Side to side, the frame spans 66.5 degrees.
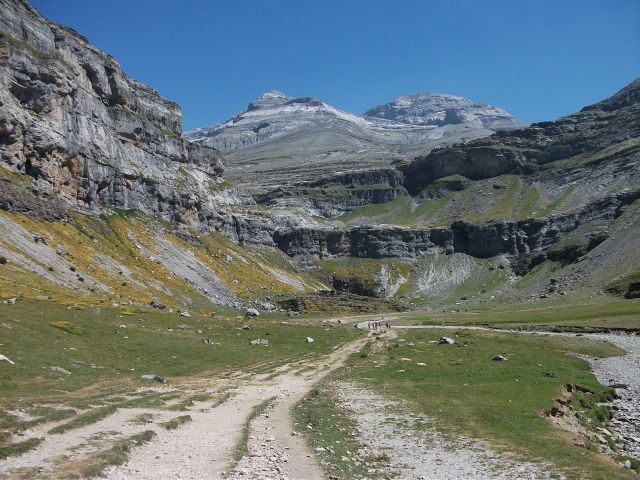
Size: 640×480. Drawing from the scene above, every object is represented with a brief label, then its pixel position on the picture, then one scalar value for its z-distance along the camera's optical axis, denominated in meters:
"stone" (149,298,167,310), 91.38
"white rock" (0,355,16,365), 33.17
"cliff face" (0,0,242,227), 134.50
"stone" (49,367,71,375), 34.99
